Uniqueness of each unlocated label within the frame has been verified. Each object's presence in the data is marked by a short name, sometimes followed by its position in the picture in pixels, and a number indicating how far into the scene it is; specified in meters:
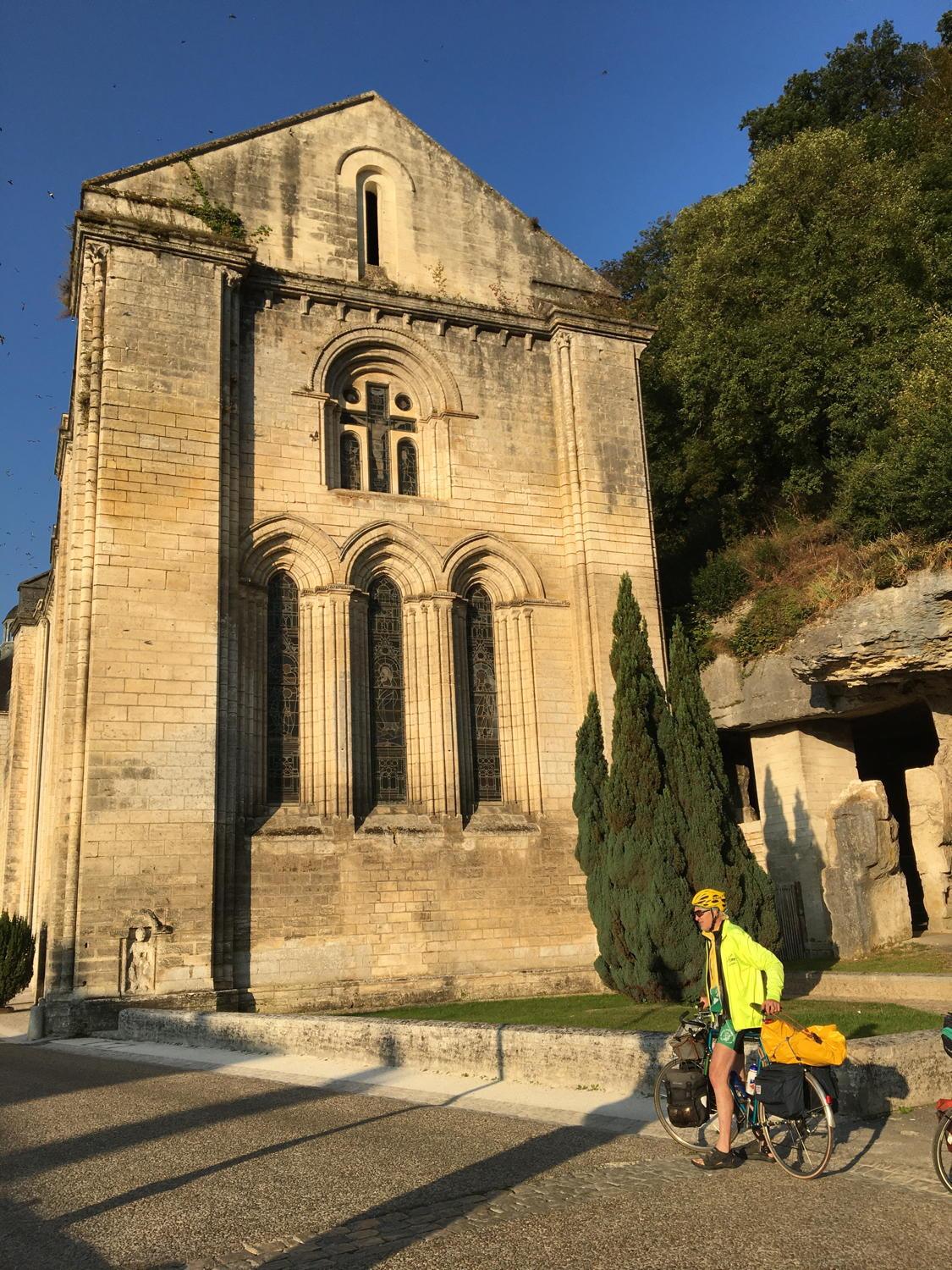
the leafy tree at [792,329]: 22.34
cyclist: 6.20
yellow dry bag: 6.02
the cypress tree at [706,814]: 15.12
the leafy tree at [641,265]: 35.59
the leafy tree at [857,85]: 32.59
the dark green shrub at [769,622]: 20.23
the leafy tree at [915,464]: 18.23
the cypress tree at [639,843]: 14.70
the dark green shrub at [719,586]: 22.25
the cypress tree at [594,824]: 15.41
